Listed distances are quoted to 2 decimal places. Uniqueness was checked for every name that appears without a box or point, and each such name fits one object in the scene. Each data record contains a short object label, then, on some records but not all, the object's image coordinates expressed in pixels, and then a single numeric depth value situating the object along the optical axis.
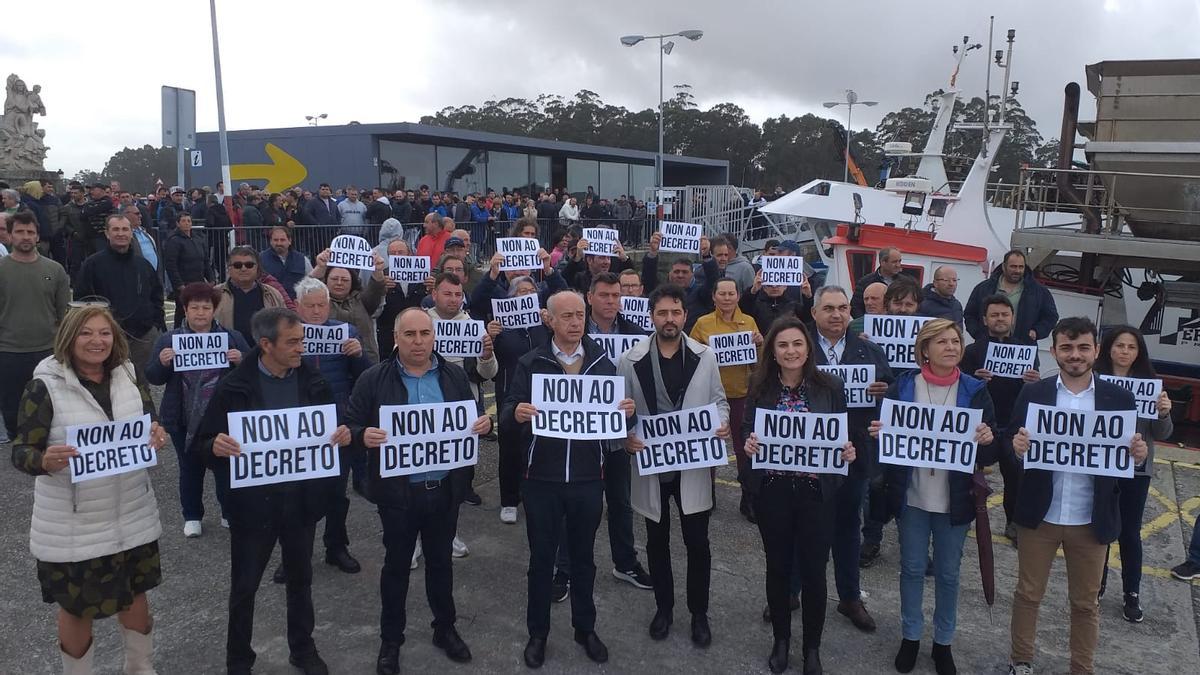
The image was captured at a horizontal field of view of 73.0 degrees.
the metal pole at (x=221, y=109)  16.58
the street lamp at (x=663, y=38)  28.08
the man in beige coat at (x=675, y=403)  4.85
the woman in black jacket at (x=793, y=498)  4.56
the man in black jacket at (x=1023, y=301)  7.64
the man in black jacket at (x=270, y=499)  4.29
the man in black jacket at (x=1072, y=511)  4.38
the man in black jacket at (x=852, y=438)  5.16
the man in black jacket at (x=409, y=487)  4.50
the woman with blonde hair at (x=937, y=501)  4.54
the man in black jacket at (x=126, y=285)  7.58
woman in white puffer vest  3.94
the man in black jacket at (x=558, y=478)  4.58
